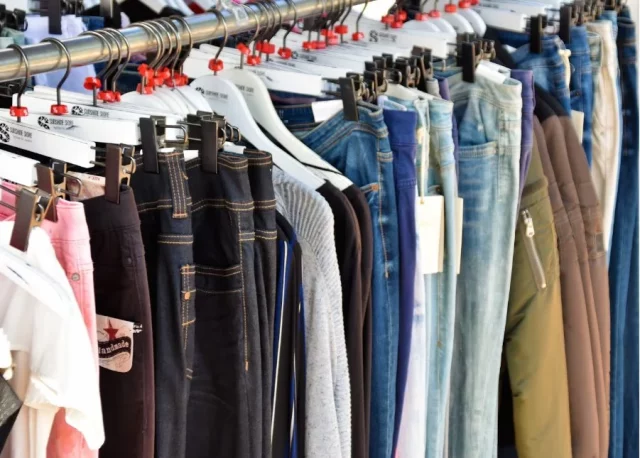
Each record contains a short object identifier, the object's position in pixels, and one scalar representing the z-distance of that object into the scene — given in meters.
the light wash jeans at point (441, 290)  2.05
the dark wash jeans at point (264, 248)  1.74
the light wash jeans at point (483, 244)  2.15
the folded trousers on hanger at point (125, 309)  1.58
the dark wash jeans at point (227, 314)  1.72
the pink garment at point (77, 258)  1.54
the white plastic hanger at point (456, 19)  2.43
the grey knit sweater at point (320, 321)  1.85
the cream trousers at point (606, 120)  2.51
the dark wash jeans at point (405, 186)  1.95
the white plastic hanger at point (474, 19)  2.46
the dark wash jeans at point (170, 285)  1.65
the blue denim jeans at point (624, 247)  2.62
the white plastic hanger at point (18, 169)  1.59
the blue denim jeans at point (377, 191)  1.95
